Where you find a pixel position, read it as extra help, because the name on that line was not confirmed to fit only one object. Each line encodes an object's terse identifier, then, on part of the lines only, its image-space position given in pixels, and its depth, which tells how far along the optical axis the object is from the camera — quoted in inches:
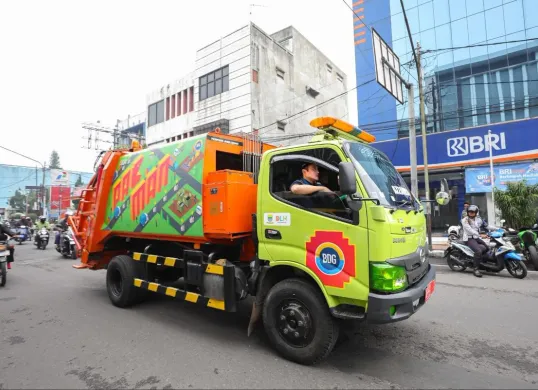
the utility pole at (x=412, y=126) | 453.1
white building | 907.4
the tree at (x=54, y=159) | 3164.4
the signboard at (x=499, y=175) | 525.7
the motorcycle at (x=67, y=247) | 462.0
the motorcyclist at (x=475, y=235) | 300.4
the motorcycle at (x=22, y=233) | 672.4
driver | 134.0
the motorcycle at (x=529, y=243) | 311.3
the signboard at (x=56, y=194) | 1601.4
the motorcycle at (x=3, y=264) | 284.8
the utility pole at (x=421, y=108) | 487.7
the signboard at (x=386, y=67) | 474.8
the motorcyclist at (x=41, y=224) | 610.2
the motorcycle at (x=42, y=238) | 588.4
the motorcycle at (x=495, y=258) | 287.7
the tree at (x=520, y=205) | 416.8
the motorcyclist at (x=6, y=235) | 300.0
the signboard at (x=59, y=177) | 1438.2
